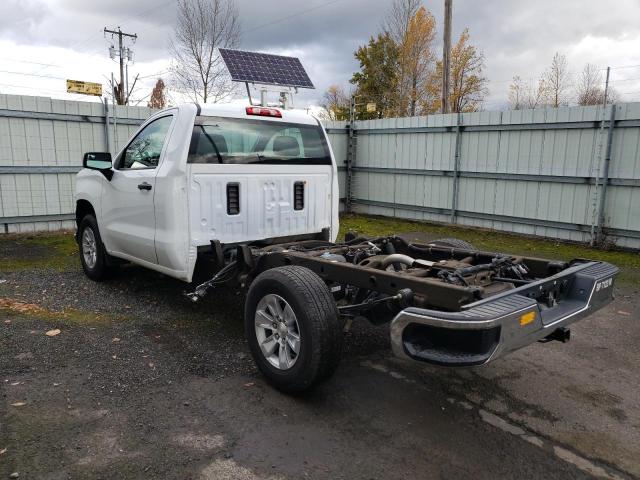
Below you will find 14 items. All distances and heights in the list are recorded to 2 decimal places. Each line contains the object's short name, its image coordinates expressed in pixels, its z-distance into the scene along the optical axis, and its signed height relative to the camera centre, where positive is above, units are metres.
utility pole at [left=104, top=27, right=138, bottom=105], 32.79 +6.73
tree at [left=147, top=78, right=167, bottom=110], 38.22 +4.11
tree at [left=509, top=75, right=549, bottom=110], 34.12 +3.65
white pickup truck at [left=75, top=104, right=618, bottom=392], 3.00 -0.84
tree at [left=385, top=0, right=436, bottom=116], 29.80 +5.60
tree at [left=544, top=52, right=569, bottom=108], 33.75 +4.27
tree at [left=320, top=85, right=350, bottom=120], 38.22 +3.83
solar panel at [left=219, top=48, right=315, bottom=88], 8.21 +1.42
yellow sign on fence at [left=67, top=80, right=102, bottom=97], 11.68 +1.40
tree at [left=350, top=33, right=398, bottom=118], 34.25 +5.39
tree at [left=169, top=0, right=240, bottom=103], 22.12 +4.64
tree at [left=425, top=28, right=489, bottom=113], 30.91 +4.37
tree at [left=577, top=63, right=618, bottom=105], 39.00 +4.47
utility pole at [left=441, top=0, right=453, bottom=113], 14.39 +3.09
